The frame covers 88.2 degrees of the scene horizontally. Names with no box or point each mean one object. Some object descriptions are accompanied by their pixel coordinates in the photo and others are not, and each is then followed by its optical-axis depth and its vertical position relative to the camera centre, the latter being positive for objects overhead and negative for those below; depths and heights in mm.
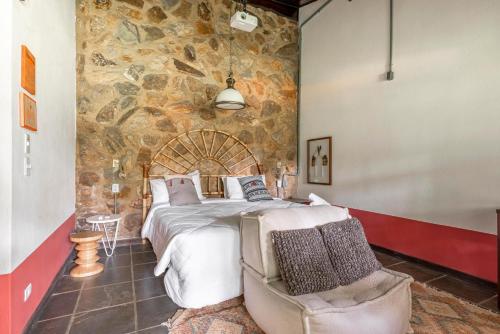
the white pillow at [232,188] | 3896 -397
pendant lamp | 3441 +859
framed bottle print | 4195 +23
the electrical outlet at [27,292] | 1671 -863
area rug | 1727 -1124
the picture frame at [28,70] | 1681 +624
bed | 1983 -576
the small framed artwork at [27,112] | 1641 +332
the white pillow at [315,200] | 2873 -424
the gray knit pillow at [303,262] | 1501 -611
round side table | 3002 -885
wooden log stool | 2576 -973
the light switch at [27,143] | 1713 +122
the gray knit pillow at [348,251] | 1659 -602
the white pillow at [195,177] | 3605 -220
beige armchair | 1321 -767
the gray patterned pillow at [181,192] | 3334 -397
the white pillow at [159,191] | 3426 -392
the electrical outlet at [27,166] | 1704 -32
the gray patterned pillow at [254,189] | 3830 -406
